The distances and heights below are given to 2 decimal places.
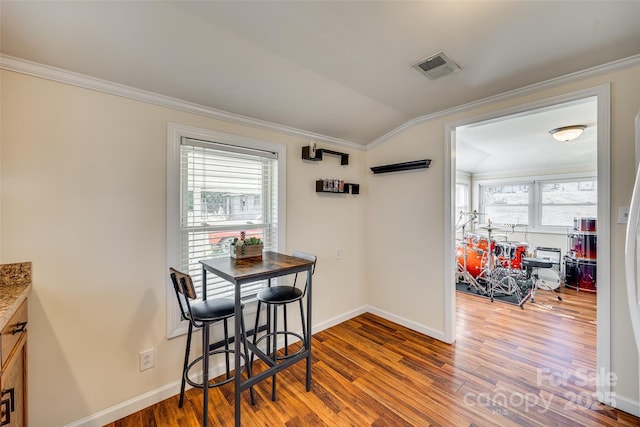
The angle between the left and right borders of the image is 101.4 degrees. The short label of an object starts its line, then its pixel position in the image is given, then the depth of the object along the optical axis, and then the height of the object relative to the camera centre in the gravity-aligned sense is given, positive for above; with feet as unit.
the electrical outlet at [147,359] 5.93 -3.32
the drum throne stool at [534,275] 13.00 -3.40
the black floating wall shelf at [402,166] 8.97 +1.76
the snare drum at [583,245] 13.61 -1.65
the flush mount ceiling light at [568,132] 10.34 +3.34
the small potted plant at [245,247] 6.64 -0.87
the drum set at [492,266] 13.85 -2.91
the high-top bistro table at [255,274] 5.00 -1.23
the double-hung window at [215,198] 6.32 +0.44
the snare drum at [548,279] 14.45 -3.64
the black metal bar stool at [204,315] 5.01 -2.07
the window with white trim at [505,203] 18.34 +0.87
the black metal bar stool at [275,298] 6.24 -2.04
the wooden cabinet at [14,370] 3.52 -2.38
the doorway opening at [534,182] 6.00 +1.89
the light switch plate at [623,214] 5.67 +0.02
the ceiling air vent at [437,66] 5.91 +3.53
